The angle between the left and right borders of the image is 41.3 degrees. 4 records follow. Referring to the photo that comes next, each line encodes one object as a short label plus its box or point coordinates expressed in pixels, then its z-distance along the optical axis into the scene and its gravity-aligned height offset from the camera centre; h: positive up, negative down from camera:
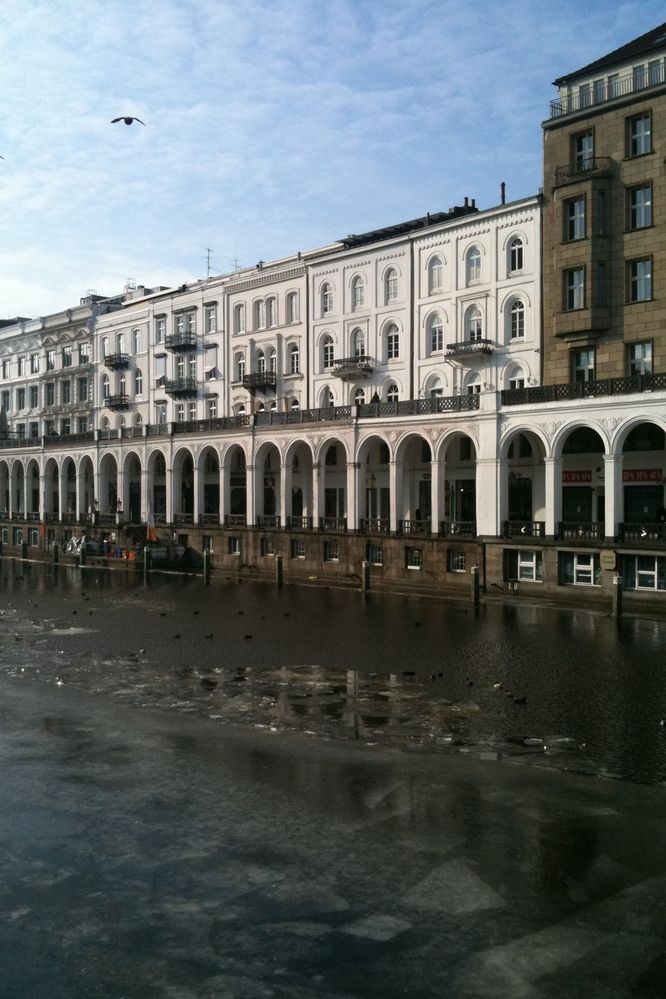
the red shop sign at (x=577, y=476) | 39.97 +1.24
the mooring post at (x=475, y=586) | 35.16 -3.26
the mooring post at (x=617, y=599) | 30.73 -3.33
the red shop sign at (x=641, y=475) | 37.38 +1.22
